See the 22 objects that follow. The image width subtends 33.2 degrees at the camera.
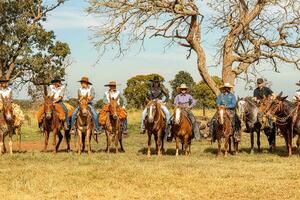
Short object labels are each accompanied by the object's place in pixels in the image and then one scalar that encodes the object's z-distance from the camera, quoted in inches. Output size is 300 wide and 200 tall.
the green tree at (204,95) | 2324.1
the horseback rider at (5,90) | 628.4
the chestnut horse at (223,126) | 609.0
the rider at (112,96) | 660.7
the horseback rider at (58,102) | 644.1
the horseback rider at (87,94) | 636.1
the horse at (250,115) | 674.8
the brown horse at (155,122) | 606.5
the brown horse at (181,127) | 617.6
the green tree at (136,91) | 2638.0
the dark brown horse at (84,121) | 621.3
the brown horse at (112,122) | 650.2
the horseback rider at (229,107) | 636.7
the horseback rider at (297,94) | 619.6
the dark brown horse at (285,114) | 611.5
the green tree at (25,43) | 1501.0
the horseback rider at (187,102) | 643.5
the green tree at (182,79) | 2906.0
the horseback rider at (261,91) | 692.1
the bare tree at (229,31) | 887.1
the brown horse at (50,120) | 623.8
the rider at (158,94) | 631.2
